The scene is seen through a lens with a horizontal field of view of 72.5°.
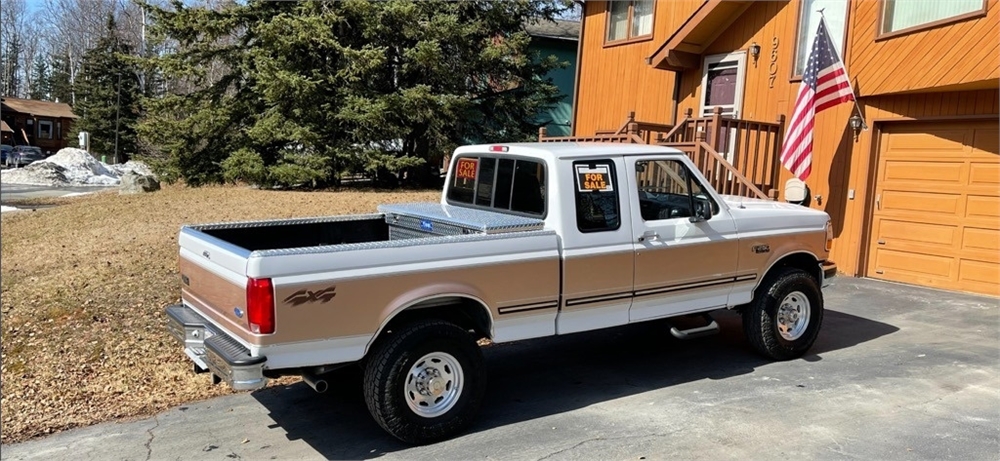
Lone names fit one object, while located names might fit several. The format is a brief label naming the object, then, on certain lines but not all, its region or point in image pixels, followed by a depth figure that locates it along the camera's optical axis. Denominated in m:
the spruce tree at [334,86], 19.30
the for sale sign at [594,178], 5.19
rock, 20.14
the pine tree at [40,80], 63.56
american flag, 10.06
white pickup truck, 4.05
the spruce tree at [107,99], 45.09
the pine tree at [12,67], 54.89
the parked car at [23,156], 40.62
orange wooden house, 9.05
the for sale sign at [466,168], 6.07
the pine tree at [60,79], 58.03
